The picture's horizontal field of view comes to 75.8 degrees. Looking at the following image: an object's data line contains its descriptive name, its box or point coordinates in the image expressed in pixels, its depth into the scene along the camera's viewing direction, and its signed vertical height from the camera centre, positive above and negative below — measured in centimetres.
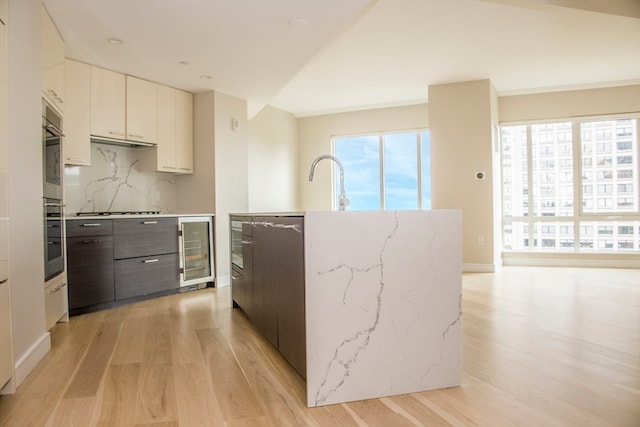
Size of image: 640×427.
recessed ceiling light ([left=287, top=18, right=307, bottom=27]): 294 +136
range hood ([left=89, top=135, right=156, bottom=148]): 380 +71
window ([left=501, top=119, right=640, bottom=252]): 572 +29
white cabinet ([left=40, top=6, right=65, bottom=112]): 258 +103
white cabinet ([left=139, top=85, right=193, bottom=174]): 432 +83
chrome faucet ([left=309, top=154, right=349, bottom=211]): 234 +6
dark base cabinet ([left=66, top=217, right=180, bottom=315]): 331 -42
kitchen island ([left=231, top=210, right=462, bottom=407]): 167 -39
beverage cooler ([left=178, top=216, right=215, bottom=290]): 419 -42
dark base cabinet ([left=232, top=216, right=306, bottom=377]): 177 -37
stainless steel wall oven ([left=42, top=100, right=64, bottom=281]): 254 +16
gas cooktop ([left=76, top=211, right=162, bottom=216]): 367 +0
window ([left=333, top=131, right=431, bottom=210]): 662 +68
